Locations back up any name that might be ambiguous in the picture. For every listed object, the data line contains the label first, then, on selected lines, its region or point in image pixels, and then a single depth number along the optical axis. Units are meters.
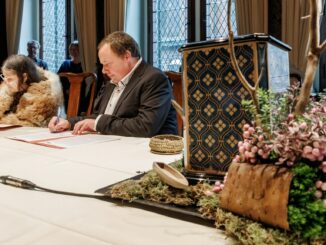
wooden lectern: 0.73
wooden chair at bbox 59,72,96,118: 2.92
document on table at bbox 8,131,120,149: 1.45
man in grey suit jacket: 1.81
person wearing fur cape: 2.31
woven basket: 1.22
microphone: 0.82
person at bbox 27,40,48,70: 5.11
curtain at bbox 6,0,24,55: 5.54
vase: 0.48
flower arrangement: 0.47
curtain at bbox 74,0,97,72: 4.76
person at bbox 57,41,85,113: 4.86
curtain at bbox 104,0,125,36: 4.45
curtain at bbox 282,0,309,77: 3.31
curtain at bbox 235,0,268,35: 3.57
